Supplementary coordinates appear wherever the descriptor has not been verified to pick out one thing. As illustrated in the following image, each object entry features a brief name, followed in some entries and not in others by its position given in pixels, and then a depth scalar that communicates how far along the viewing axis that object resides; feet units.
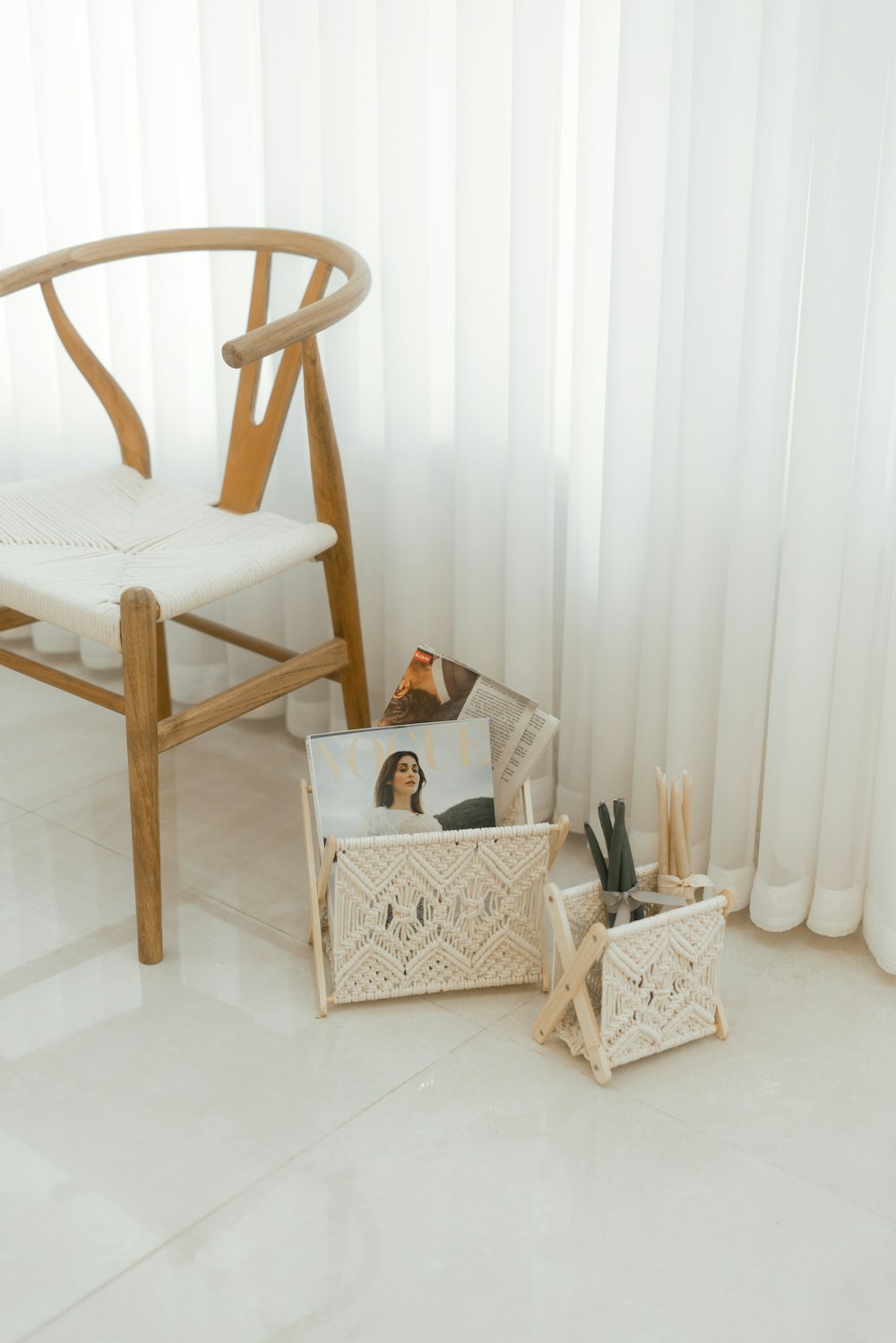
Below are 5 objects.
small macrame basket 4.54
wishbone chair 5.01
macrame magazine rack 4.82
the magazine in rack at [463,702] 5.18
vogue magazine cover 4.99
